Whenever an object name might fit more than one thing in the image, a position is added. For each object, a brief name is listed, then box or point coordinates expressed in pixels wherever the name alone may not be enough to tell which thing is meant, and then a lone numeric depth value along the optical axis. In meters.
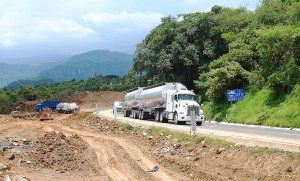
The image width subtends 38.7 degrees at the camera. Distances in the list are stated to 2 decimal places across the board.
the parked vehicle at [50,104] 78.16
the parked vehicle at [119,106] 67.24
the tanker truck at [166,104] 37.91
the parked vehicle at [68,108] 71.44
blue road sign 42.72
